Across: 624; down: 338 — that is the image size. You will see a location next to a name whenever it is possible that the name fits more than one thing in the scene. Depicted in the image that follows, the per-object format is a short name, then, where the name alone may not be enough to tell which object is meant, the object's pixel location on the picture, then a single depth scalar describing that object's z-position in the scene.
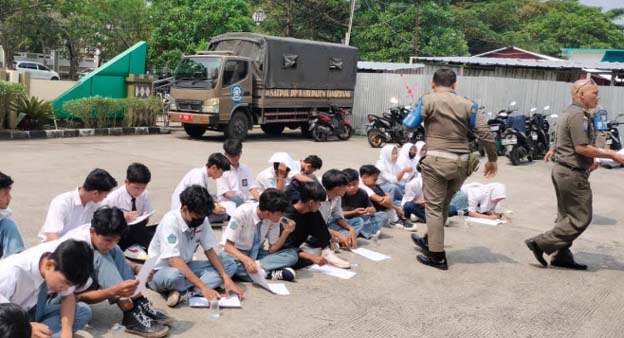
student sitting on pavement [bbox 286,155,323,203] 6.00
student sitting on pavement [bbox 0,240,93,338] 2.93
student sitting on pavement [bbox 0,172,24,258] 3.83
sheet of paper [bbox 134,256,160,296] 3.80
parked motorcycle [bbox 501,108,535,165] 13.47
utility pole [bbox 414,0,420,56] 27.00
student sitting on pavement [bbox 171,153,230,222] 5.84
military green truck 14.37
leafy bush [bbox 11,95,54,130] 13.07
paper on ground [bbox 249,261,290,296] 4.68
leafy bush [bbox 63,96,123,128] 13.88
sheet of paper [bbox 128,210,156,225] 4.96
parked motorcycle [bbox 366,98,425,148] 15.62
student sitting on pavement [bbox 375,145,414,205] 7.79
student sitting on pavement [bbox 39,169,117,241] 4.34
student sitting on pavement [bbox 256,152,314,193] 6.66
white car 30.99
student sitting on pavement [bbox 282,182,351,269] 5.14
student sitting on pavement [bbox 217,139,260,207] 6.70
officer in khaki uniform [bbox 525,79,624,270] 5.45
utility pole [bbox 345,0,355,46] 25.25
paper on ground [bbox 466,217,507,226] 7.68
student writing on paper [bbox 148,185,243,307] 4.15
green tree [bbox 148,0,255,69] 21.09
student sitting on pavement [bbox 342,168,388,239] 6.45
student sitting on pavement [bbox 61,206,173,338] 3.54
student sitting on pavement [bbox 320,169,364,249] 5.80
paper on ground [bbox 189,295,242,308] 4.28
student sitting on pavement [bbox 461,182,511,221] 7.86
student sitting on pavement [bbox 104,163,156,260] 5.04
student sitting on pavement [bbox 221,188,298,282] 4.65
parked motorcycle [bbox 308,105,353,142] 16.38
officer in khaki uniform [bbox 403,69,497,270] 5.45
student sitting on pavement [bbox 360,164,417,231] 6.90
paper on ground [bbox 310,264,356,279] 5.23
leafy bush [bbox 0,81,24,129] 12.43
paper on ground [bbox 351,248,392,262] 5.86
